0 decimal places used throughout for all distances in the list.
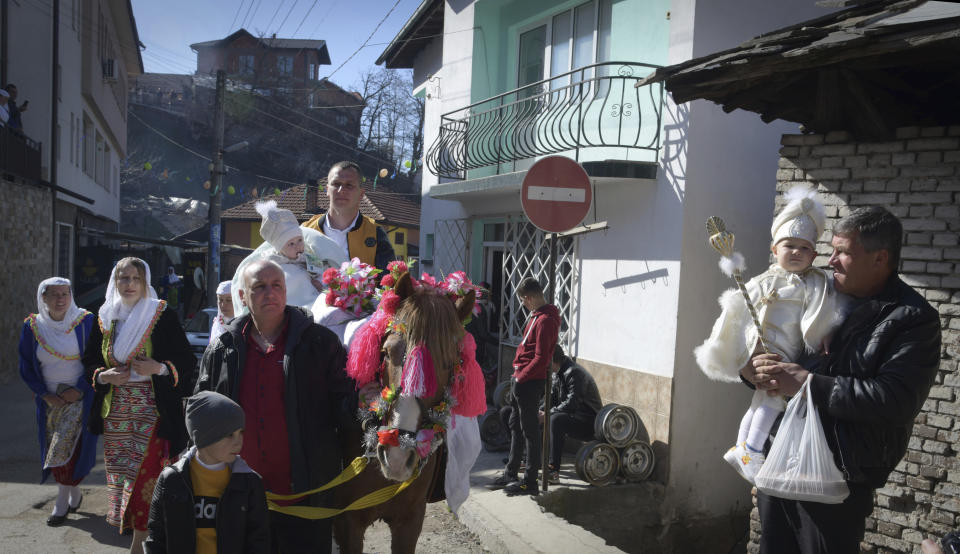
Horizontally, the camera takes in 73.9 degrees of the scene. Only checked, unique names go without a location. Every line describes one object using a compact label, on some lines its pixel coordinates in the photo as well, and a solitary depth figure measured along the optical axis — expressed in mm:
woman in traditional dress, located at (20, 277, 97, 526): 5191
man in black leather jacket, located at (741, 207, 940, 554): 2488
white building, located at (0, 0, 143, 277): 14344
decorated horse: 2859
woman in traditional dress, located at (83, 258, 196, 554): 4629
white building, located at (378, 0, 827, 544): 7000
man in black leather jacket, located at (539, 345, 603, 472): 6918
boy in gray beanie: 2678
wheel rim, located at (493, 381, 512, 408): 8473
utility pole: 19344
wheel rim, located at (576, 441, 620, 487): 6539
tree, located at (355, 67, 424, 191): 39572
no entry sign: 5887
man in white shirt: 4277
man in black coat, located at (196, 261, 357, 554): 3068
